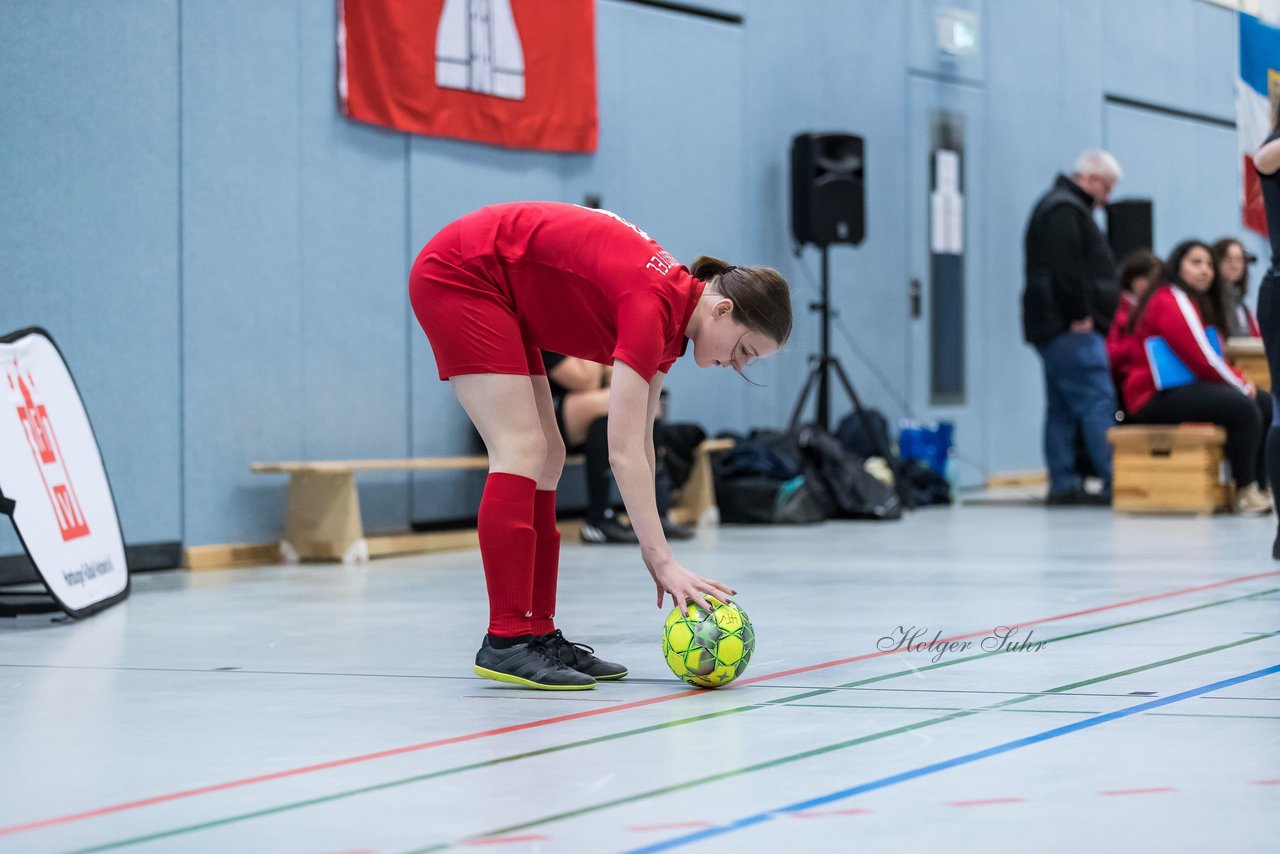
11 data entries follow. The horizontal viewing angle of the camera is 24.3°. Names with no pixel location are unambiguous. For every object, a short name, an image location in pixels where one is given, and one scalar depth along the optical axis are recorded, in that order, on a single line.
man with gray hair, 16.92
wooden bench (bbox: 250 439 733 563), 12.18
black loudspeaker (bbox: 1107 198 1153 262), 22.31
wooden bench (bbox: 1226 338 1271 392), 16.64
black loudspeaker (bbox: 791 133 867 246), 17.22
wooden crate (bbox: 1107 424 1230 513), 15.71
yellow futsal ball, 5.93
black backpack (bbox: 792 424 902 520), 15.73
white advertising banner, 8.61
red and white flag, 13.35
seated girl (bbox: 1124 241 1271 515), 15.59
